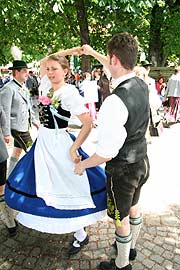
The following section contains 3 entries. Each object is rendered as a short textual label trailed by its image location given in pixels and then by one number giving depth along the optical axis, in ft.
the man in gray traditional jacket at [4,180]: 10.94
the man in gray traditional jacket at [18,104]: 13.32
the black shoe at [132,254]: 10.26
